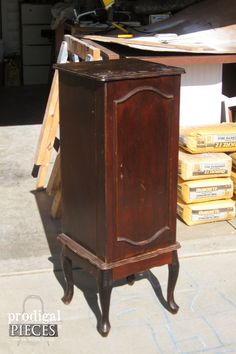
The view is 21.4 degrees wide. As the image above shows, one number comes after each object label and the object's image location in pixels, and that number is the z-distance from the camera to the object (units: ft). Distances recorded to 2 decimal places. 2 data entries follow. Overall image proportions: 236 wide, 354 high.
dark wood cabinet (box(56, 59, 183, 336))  10.75
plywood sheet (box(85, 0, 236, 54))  17.17
